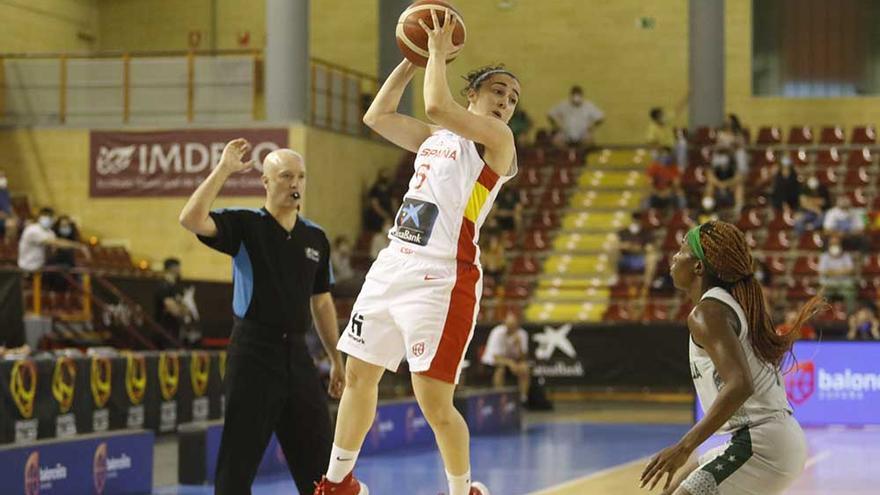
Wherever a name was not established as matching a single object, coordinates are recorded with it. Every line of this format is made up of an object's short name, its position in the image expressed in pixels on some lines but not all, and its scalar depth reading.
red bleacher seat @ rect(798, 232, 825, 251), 24.73
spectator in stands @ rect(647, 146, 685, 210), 26.06
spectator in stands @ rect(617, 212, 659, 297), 25.30
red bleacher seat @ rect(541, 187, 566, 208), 28.27
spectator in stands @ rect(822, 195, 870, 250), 23.80
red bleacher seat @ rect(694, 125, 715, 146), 27.66
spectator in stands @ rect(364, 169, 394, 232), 26.48
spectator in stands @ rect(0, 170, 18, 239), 21.25
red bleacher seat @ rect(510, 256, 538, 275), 26.58
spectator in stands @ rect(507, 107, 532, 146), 28.73
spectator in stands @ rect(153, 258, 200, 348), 18.86
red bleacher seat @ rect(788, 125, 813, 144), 28.36
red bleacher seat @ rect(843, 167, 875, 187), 26.78
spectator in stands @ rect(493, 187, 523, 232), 26.97
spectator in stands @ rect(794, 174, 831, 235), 24.77
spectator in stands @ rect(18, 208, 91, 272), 19.94
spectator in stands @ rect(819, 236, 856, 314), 22.86
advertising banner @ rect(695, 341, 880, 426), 17.25
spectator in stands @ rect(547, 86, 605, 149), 29.55
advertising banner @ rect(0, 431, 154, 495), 9.39
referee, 6.66
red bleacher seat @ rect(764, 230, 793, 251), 24.98
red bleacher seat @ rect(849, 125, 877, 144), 28.28
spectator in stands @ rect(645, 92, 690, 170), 27.97
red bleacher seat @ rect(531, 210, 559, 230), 27.78
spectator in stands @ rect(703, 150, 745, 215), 25.70
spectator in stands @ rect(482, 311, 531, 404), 21.48
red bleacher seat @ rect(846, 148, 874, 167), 27.44
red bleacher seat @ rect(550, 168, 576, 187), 28.77
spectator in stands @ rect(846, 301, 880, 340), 20.10
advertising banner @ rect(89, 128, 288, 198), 24.81
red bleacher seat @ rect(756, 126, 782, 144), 28.33
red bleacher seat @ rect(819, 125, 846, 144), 28.34
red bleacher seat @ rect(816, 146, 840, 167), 27.56
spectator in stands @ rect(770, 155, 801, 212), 25.48
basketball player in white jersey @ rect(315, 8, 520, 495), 6.13
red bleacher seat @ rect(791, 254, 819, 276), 24.20
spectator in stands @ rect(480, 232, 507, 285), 25.56
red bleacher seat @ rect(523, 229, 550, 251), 27.28
